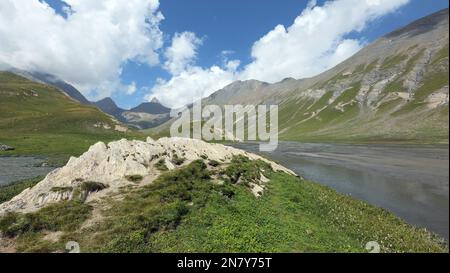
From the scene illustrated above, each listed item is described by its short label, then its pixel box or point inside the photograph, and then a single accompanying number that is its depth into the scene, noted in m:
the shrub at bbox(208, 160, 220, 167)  46.00
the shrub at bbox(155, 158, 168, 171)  37.61
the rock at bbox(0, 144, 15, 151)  99.78
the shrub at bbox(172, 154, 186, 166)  42.30
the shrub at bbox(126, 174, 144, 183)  31.74
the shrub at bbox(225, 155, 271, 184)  39.38
